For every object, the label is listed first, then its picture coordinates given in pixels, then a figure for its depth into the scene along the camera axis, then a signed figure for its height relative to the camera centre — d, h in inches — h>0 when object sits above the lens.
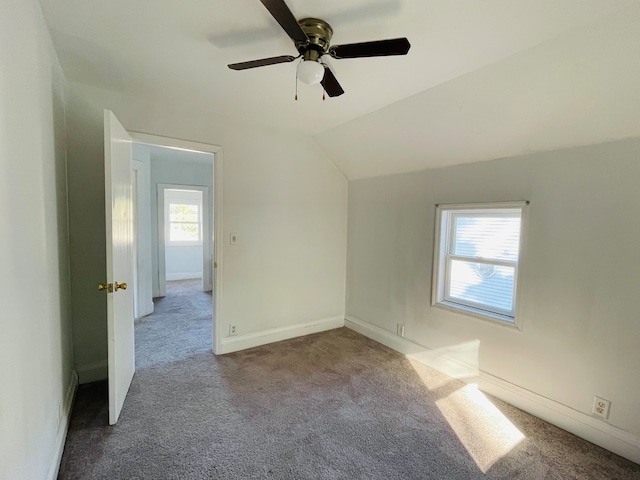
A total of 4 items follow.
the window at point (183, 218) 278.8 +3.6
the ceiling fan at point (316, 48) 53.2 +34.3
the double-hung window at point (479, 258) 98.3 -10.4
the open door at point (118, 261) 77.2 -11.7
